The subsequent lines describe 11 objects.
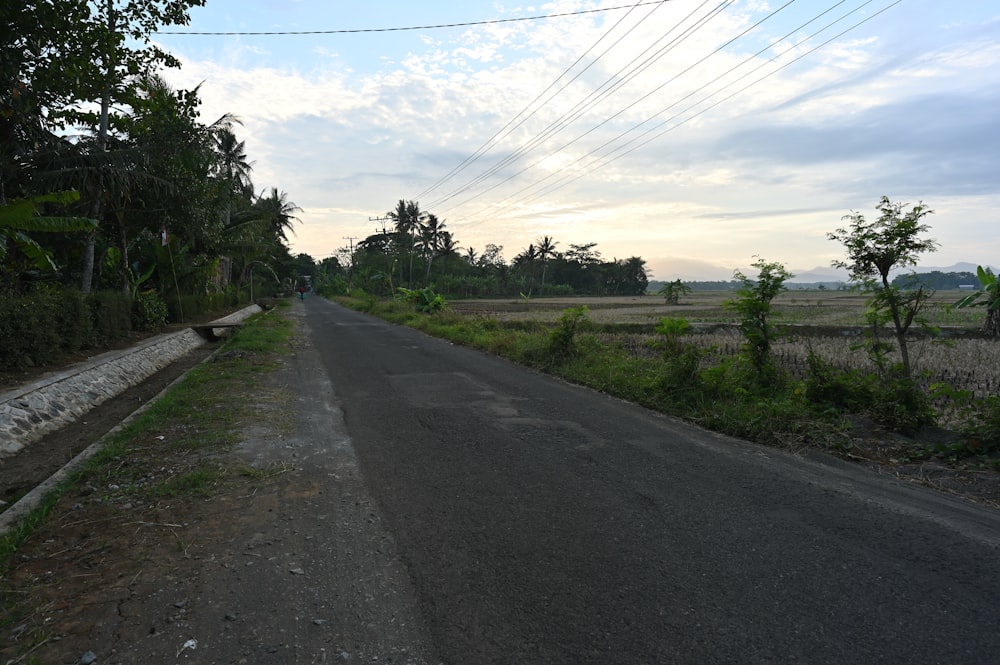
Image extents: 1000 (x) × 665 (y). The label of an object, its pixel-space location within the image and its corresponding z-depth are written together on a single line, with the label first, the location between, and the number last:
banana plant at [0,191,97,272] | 8.10
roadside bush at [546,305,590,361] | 11.17
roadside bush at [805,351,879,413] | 6.49
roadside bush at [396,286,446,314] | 27.53
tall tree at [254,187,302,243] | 41.94
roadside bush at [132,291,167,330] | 15.80
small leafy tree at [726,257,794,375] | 7.15
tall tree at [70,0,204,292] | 8.36
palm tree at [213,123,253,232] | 31.20
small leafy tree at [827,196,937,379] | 6.34
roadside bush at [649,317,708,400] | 7.66
